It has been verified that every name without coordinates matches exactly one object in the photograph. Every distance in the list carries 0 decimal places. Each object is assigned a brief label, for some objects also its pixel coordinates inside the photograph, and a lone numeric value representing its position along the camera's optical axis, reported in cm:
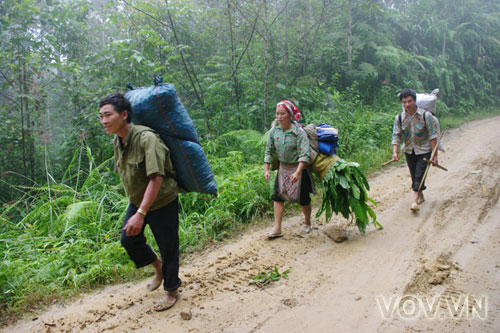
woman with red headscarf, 389
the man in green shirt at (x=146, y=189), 255
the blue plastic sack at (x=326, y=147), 407
